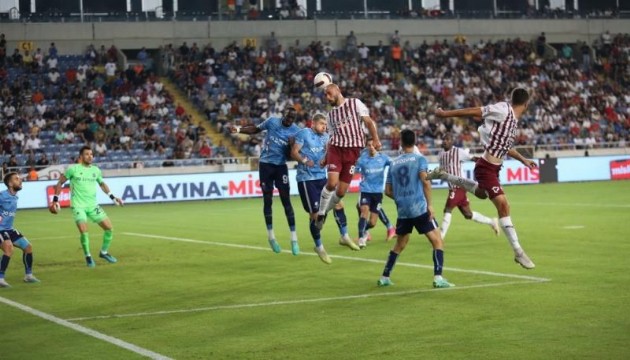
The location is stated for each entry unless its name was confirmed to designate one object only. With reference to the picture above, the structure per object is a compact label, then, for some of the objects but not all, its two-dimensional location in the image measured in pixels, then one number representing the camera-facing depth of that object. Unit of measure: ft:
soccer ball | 52.85
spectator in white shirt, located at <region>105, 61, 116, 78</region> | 169.17
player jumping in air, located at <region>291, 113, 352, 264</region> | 62.95
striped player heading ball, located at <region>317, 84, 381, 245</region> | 52.80
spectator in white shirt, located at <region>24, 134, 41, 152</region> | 144.87
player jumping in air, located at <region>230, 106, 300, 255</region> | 63.41
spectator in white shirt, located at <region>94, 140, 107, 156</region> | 149.38
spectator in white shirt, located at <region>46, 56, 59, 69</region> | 166.91
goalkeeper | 66.08
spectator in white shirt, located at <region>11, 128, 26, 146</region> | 146.30
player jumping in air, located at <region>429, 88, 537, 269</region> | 48.16
